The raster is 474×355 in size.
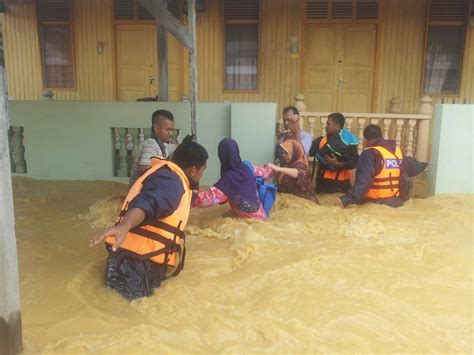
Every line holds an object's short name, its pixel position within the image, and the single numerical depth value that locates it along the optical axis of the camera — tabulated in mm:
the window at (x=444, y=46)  9594
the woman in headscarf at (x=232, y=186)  4719
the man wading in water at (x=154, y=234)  3071
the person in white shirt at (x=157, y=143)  4840
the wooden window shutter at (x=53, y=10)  10570
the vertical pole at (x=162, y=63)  7344
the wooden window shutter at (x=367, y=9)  9758
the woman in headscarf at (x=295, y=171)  5684
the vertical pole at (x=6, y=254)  2348
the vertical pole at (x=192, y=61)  5968
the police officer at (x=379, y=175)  5402
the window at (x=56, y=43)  10586
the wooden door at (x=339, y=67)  9969
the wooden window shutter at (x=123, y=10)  10422
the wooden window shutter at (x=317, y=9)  9867
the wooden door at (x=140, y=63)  10484
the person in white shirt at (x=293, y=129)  6113
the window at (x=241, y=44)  10094
